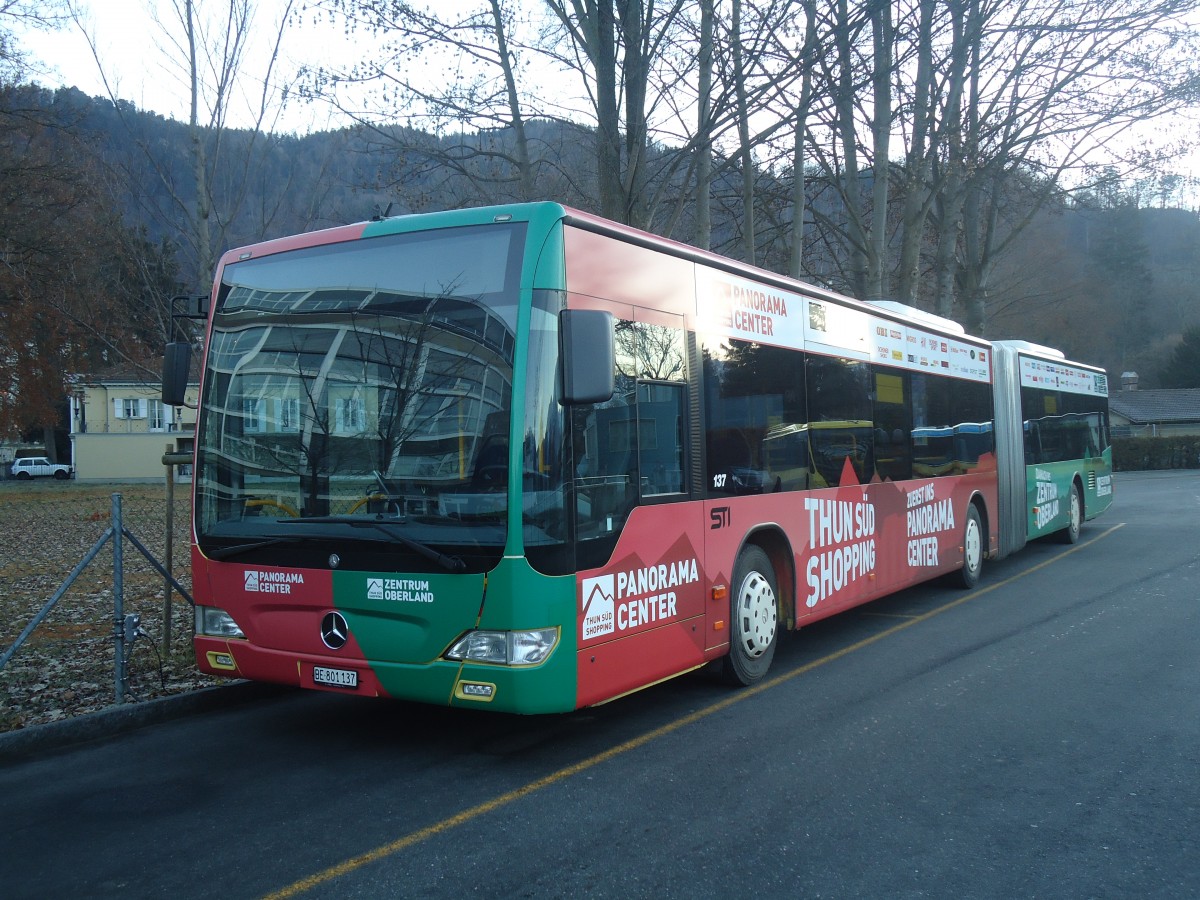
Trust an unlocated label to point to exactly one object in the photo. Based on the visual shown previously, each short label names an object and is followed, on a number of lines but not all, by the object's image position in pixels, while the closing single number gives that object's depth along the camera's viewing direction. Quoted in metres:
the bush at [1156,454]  51.69
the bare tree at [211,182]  12.65
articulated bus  5.29
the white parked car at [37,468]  65.88
